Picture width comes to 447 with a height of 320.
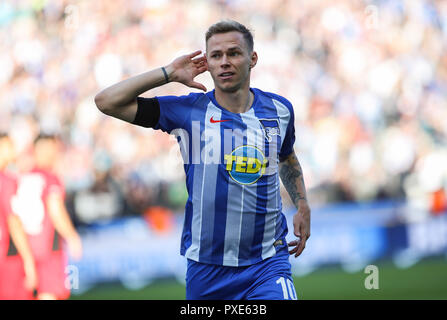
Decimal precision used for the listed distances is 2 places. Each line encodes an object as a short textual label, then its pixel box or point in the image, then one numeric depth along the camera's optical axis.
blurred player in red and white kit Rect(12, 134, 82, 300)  13.27
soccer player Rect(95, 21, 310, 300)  7.22
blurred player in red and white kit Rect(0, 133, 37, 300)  13.18
